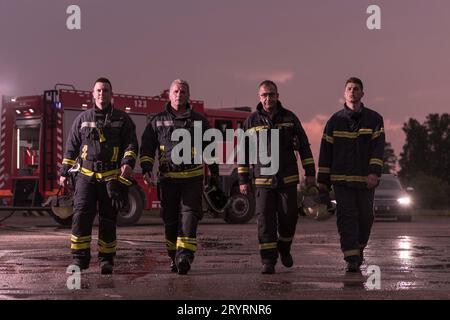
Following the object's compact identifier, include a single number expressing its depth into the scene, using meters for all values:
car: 20.73
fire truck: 17.34
